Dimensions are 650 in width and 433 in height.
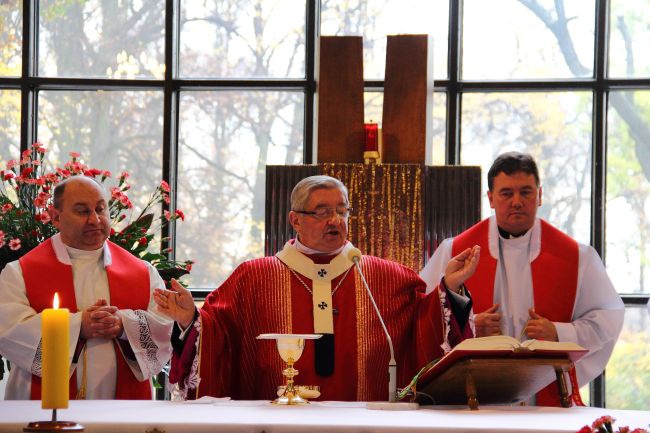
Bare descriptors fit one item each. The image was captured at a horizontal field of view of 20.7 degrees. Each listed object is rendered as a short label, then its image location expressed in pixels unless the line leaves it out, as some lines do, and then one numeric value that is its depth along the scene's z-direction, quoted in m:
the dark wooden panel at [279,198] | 10.84
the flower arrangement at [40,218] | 10.56
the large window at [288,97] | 13.14
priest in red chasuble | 8.07
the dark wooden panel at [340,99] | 10.93
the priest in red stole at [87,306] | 9.04
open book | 6.71
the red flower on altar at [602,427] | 4.90
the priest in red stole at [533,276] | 9.06
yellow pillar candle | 4.20
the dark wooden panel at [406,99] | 10.90
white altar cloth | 5.93
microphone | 7.10
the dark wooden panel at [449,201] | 10.75
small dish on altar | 7.40
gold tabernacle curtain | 10.54
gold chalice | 7.07
